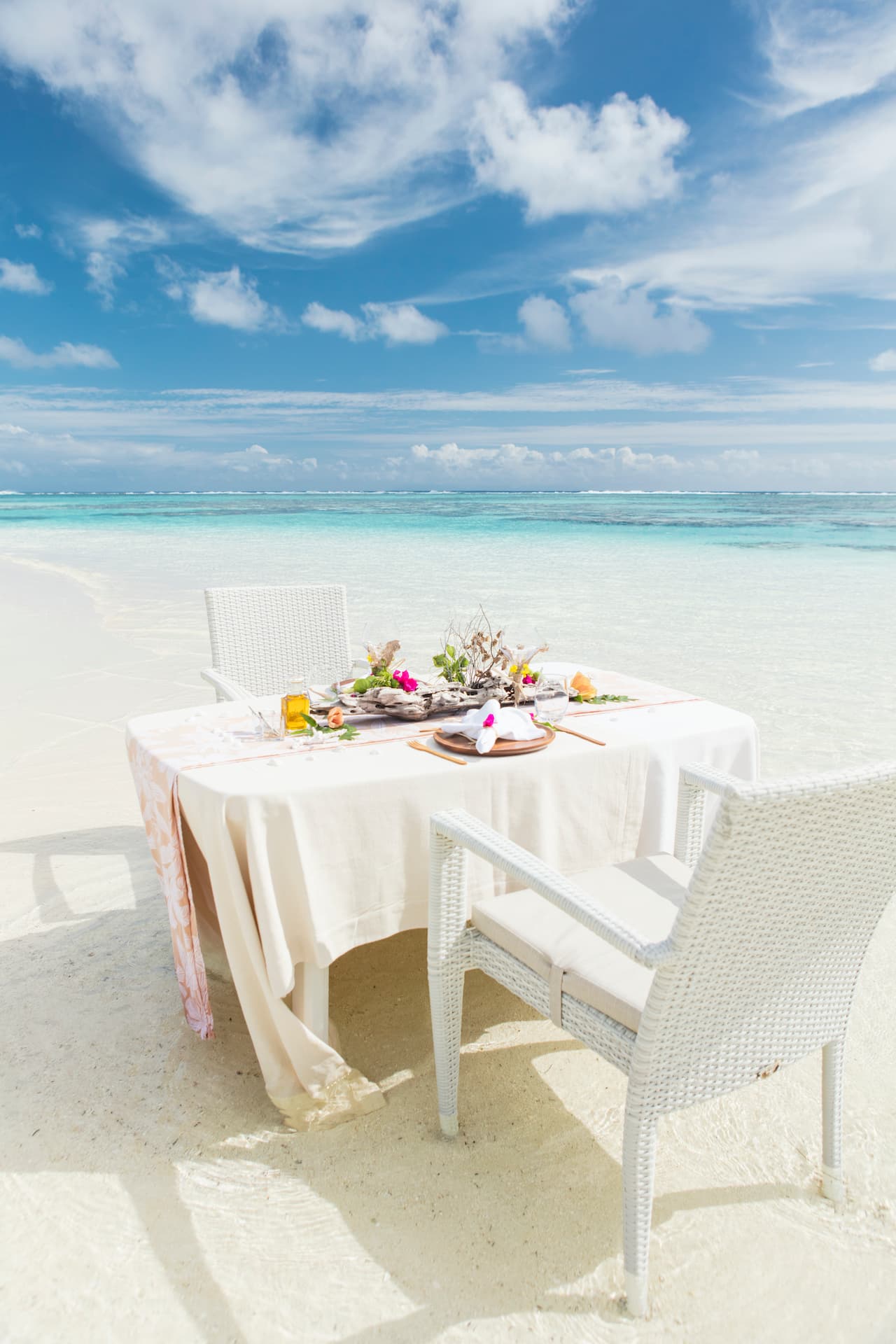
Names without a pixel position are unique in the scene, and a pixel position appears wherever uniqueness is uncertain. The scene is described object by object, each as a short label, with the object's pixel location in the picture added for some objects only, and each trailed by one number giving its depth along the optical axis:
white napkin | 1.93
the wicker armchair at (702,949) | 1.18
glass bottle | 2.08
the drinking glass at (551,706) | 2.14
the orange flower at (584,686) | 2.36
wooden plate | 1.91
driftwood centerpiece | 2.20
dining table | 1.68
